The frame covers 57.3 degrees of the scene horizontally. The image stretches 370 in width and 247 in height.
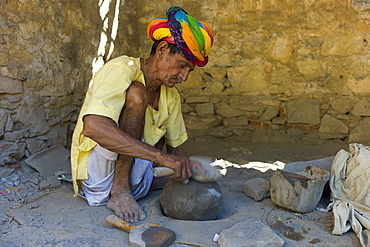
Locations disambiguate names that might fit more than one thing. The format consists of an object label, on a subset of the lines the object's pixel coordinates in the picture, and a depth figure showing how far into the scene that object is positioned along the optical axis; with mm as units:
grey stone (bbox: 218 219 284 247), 1617
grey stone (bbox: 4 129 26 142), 2634
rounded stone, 1984
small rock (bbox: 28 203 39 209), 2143
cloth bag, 1796
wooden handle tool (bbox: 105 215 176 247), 1656
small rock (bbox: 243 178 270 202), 2307
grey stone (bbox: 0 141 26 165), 2594
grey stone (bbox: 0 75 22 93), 2576
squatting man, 1938
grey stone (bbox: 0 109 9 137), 2588
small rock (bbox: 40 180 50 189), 2543
